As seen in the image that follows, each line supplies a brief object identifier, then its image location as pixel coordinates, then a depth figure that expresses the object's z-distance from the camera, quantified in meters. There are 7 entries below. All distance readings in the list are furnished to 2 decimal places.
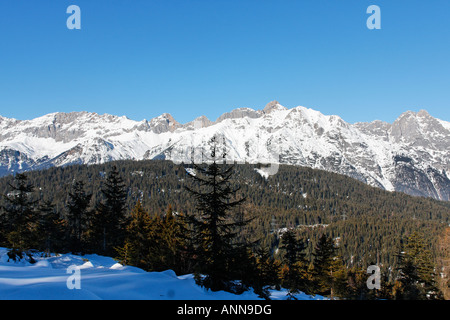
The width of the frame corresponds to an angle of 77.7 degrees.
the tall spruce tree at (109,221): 36.59
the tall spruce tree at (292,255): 35.91
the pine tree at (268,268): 32.03
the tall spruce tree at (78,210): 37.83
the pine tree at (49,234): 30.58
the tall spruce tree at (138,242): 27.84
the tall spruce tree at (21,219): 25.56
